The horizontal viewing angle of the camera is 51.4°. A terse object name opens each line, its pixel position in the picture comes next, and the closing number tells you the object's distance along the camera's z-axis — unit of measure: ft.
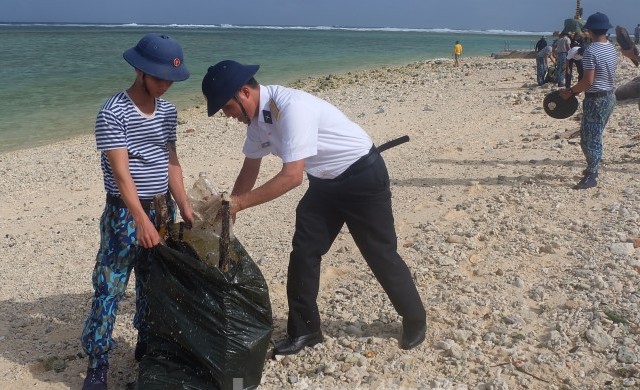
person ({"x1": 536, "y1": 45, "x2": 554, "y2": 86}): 54.39
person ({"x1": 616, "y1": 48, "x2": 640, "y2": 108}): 38.88
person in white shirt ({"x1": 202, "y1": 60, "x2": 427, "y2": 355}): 10.24
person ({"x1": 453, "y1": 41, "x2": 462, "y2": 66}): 90.16
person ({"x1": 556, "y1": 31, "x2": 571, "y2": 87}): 51.70
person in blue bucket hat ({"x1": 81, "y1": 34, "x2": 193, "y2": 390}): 10.52
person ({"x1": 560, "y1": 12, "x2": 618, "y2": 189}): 21.89
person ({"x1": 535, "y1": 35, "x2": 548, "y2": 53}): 63.47
